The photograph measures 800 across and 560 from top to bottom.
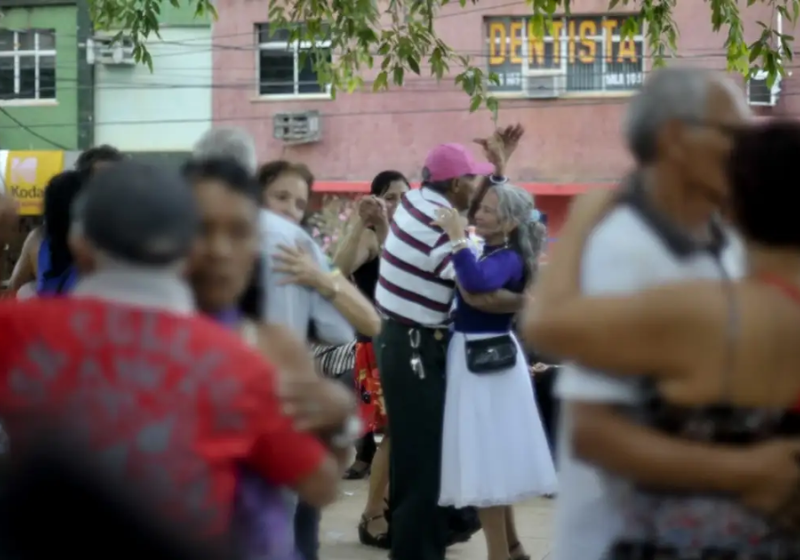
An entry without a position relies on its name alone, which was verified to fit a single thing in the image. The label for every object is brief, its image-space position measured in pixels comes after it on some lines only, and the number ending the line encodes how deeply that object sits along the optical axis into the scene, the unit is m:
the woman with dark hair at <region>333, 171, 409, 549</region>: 6.48
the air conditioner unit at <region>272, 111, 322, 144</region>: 24.80
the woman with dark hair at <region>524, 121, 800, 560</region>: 2.38
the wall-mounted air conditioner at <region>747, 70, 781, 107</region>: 22.38
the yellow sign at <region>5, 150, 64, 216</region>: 24.59
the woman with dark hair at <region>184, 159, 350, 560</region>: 2.59
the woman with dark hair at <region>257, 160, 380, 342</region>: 3.98
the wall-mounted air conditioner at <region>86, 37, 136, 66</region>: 25.28
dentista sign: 23.70
